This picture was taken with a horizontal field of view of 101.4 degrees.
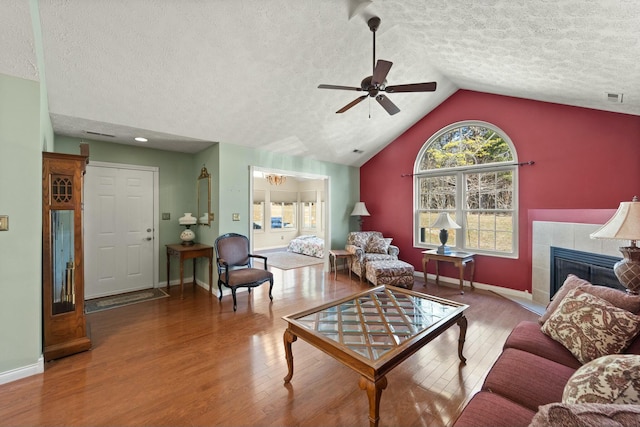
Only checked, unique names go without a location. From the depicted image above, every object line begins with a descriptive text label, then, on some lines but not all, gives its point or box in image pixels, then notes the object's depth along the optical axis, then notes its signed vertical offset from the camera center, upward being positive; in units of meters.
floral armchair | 4.75 -0.71
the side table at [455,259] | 4.14 -0.77
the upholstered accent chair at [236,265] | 3.47 -0.78
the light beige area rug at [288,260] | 6.08 -1.21
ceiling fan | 2.37 +1.20
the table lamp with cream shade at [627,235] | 1.81 -0.17
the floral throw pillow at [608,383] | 0.89 -0.61
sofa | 0.71 -0.70
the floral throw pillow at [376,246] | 5.03 -0.65
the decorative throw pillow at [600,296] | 1.55 -0.54
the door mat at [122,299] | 3.51 -1.26
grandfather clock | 2.30 -0.40
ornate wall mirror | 4.25 +0.25
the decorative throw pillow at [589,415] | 0.65 -0.52
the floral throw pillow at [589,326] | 1.41 -0.67
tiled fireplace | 3.06 -0.40
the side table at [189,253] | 3.91 -0.62
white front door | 3.86 -0.26
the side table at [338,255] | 5.00 -0.82
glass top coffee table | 1.48 -0.85
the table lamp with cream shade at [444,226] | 4.32 -0.23
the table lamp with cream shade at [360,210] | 5.61 +0.05
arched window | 4.16 +0.42
